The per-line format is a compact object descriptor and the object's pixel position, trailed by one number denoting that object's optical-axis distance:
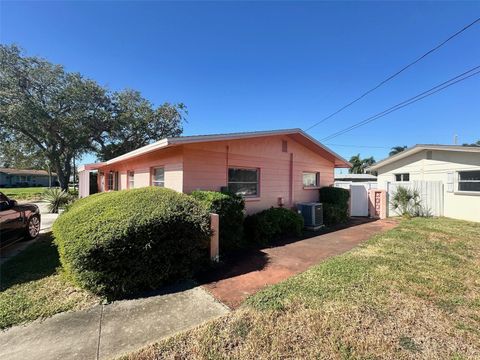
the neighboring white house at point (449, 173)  11.32
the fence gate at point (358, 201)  13.56
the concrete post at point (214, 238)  5.37
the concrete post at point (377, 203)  13.02
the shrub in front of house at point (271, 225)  7.49
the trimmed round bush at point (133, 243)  3.85
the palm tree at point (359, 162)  52.38
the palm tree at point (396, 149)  45.69
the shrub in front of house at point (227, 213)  5.93
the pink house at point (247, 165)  7.20
